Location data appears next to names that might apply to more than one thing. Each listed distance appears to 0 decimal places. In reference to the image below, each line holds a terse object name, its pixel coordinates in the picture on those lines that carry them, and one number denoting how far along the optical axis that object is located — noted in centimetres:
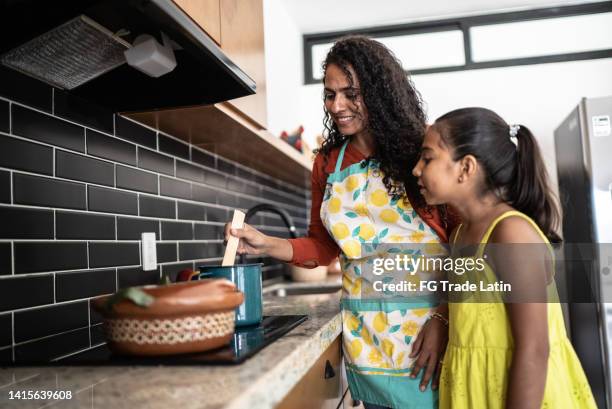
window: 350
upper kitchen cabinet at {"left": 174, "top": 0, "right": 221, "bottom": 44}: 98
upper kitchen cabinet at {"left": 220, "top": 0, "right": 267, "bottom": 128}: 121
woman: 113
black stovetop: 73
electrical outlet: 132
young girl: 92
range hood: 76
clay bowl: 71
